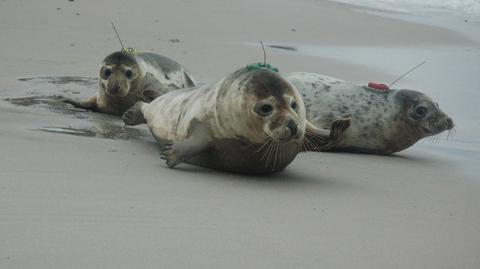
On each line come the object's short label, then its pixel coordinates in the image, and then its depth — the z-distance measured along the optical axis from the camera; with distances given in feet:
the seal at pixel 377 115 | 38.83
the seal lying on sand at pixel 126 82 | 41.83
